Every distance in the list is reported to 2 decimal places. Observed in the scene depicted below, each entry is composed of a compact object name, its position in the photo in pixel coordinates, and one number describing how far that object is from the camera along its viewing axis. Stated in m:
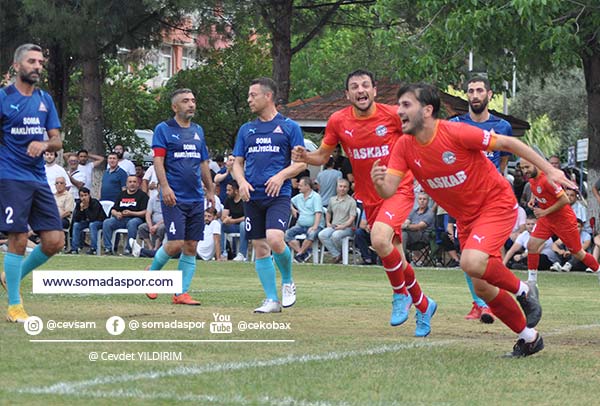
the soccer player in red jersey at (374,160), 10.48
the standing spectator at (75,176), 27.42
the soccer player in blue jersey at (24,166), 10.34
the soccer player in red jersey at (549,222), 16.08
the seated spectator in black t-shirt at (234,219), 24.50
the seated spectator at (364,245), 24.05
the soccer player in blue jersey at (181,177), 13.13
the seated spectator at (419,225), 23.39
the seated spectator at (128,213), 25.62
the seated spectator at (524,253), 22.09
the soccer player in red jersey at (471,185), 8.89
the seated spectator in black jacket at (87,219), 26.17
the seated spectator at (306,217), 24.11
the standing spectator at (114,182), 27.44
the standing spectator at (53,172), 25.59
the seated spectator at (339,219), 23.86
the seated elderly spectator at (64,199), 25.77
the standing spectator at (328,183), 25.20
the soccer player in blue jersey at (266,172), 12.33
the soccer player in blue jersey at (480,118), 11.88
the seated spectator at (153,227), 24.92
